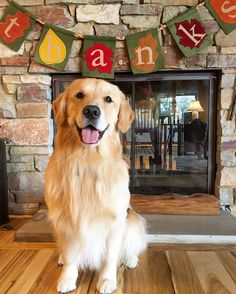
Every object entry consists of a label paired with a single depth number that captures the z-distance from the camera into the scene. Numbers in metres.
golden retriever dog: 1.16
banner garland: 1.94
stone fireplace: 1.98
